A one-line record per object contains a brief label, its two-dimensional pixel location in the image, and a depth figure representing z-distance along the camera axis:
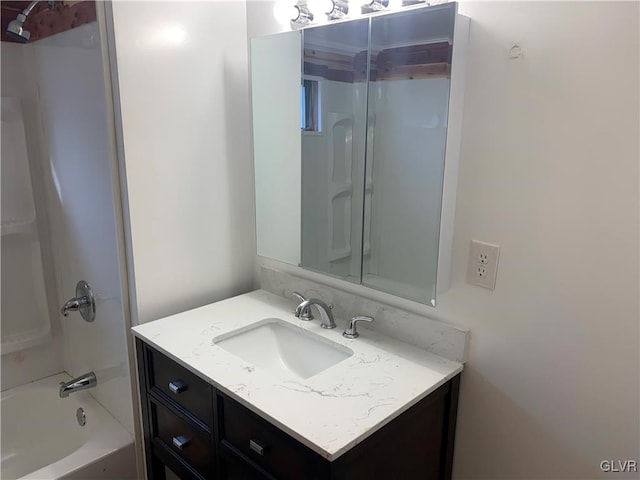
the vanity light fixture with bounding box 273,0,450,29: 1.27
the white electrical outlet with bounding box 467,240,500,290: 1.20
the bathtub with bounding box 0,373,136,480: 1.98
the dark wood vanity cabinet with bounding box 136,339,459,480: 1.07
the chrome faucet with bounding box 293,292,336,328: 1.49
